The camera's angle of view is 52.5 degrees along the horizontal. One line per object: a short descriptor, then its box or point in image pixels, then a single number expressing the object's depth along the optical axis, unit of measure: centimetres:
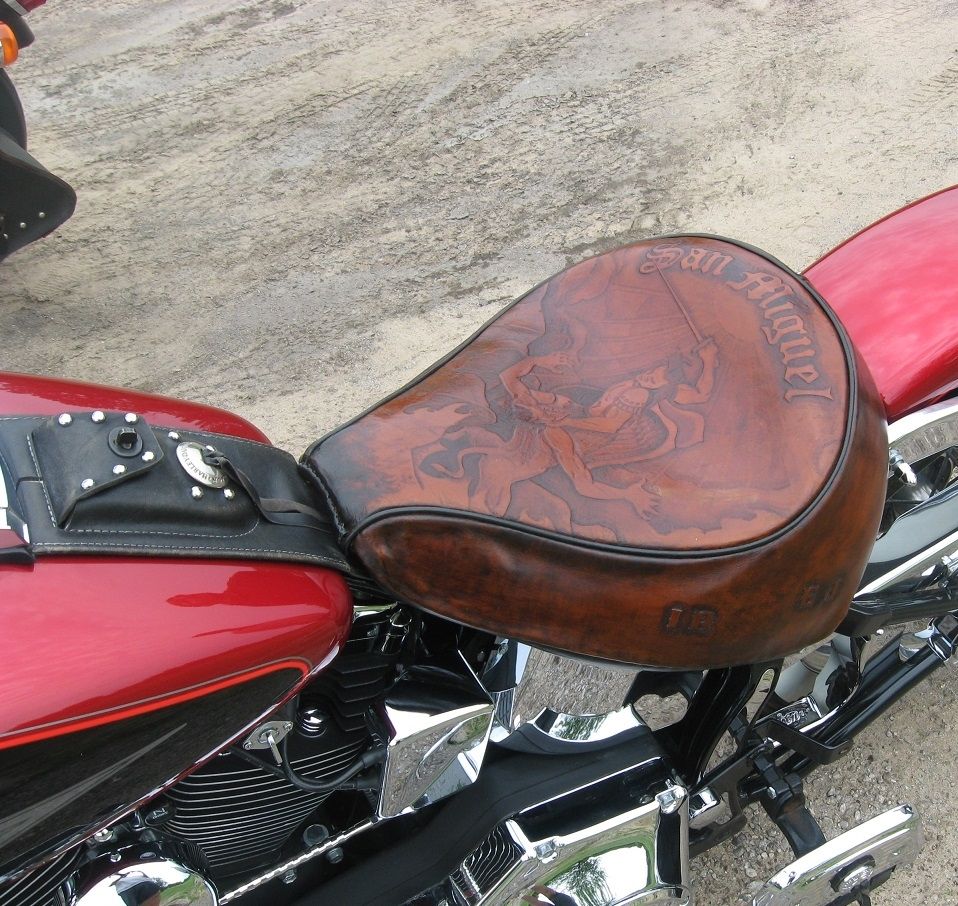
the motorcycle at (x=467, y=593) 88
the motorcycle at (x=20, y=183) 249
